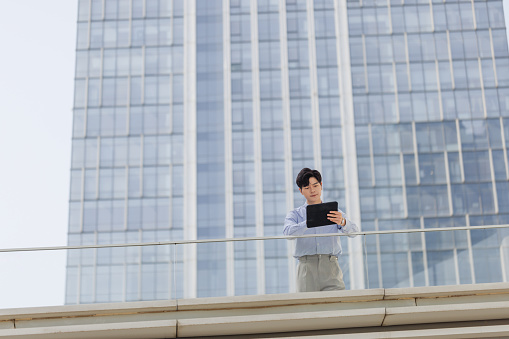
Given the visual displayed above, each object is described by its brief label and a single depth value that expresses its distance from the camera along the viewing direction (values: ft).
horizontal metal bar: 29.50
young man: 29.35
